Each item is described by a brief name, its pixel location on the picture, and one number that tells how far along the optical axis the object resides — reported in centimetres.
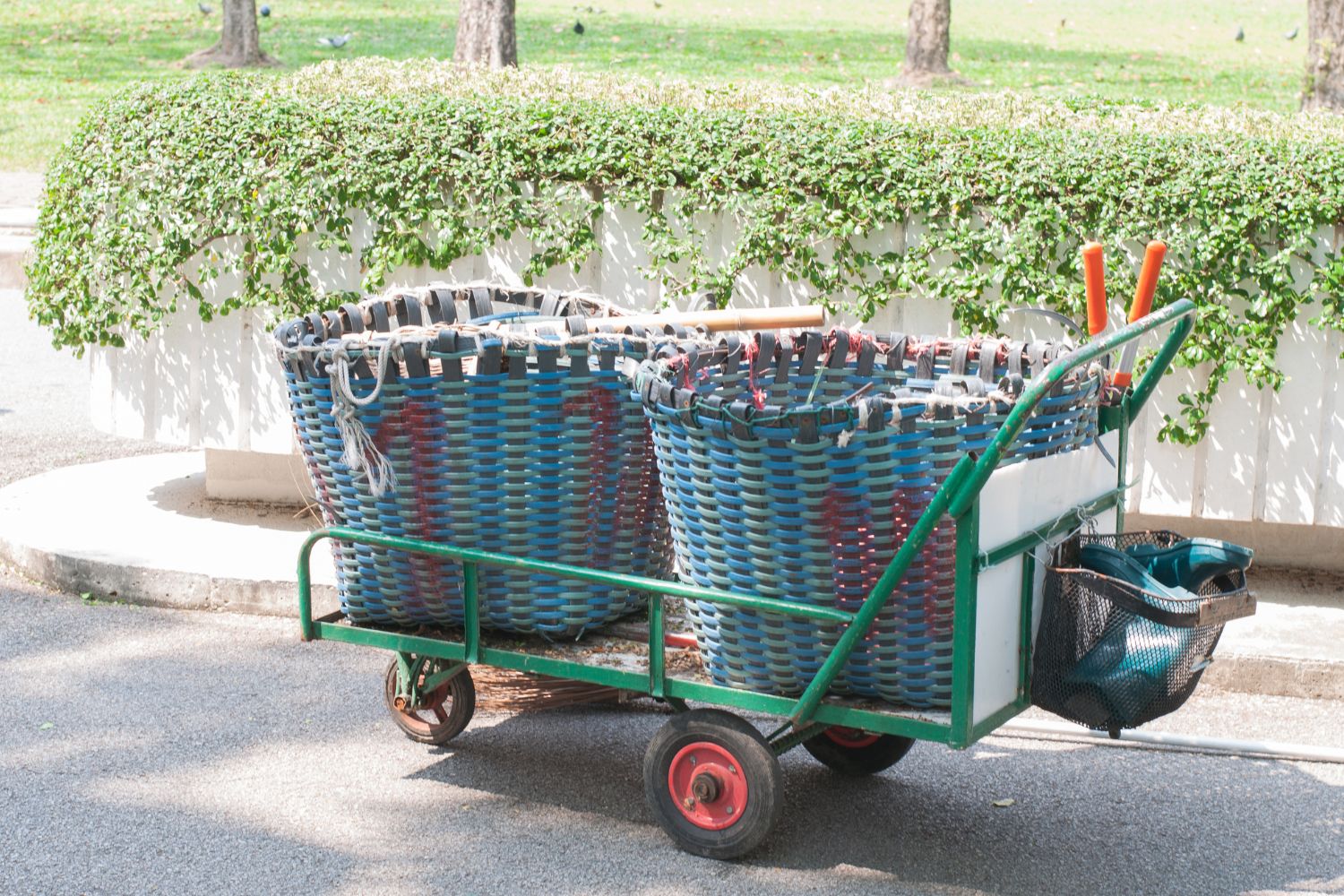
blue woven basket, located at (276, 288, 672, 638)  393
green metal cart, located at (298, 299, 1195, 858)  341
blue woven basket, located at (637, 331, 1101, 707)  346
